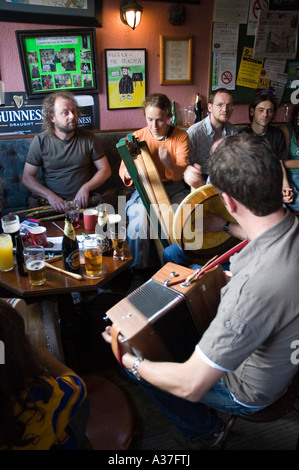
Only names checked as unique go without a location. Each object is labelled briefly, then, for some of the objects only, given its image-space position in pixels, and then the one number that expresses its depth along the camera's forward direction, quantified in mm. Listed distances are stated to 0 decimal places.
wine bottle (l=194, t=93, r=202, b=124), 3521
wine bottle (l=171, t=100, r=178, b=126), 3502
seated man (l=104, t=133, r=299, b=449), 915
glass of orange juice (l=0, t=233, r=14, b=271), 1702
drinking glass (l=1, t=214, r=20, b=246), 1907
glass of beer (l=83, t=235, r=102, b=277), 1675
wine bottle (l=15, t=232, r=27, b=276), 1686
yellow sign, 3543
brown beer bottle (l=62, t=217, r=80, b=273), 1714
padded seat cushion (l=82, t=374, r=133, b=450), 1529
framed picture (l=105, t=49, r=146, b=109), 3232
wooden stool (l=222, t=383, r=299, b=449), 1178
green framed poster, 3002
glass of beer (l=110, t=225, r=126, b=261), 1836
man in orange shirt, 2609
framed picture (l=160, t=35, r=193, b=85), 3324
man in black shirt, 3113
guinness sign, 3113
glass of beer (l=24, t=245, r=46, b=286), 1610
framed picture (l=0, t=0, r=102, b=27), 2832
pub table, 1623
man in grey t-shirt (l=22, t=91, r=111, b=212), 2867
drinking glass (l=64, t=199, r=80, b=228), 2141
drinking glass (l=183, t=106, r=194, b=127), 3584
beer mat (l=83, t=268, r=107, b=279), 1703
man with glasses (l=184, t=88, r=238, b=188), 2912
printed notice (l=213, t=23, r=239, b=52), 3389
